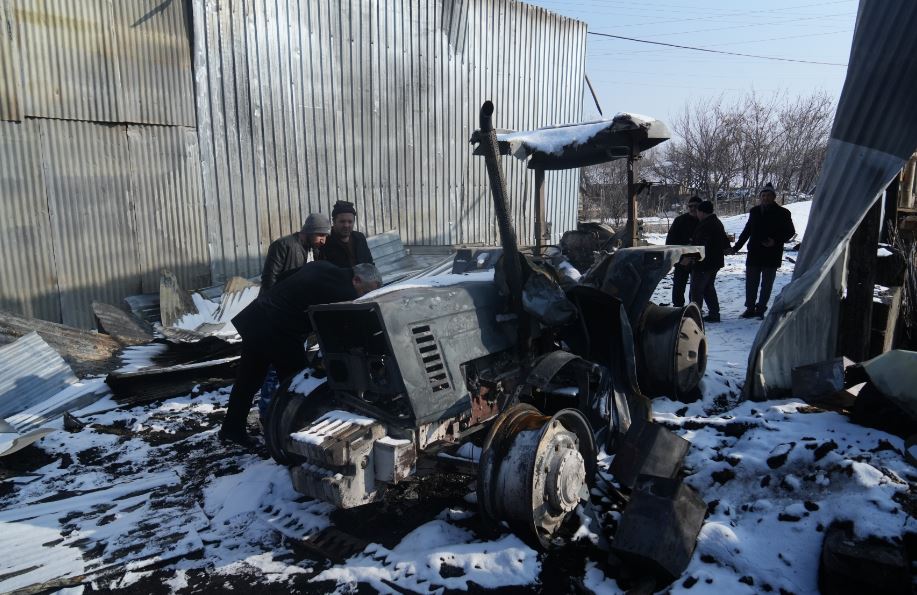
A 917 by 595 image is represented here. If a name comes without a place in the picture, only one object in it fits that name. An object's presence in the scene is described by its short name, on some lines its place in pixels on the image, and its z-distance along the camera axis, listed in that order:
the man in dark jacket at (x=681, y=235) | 7.32
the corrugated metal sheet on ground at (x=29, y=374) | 5.10
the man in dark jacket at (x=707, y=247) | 7.09
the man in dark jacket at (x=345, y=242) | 4.78
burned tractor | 2.69
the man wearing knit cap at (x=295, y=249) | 4.59
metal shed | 6.54
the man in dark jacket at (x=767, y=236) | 6.94
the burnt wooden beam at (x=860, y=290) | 4.48
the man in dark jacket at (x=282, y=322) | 3.66
